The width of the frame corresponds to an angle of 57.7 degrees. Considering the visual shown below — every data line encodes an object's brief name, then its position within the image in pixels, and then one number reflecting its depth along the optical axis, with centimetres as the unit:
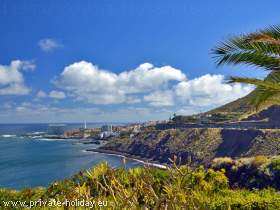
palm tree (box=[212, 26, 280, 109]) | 579
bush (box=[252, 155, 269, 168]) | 1672
